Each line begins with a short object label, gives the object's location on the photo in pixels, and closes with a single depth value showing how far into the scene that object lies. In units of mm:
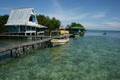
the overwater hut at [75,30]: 31972
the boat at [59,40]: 14792
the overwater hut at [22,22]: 20724
